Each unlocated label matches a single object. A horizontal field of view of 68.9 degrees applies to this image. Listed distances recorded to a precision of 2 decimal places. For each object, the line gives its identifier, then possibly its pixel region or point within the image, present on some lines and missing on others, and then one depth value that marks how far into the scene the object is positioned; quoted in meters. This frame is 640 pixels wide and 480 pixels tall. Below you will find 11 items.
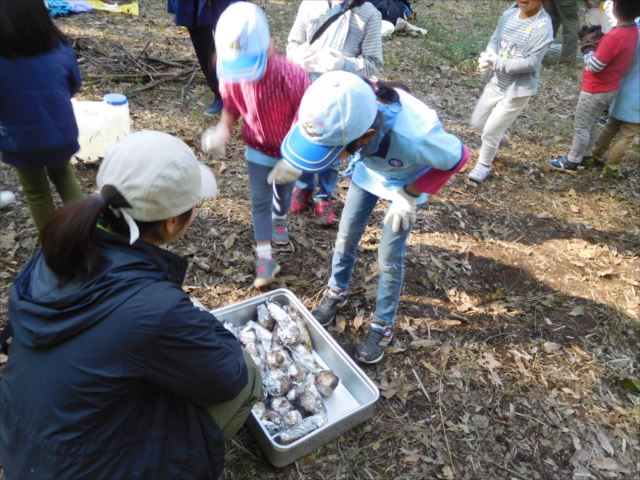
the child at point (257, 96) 2.18
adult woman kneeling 1.30
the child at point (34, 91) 2.10
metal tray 2.10
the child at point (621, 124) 4.45
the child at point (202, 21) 4.17
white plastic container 3.61
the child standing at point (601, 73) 4.26
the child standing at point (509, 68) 3.86
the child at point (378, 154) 1.72
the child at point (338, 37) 2.94
